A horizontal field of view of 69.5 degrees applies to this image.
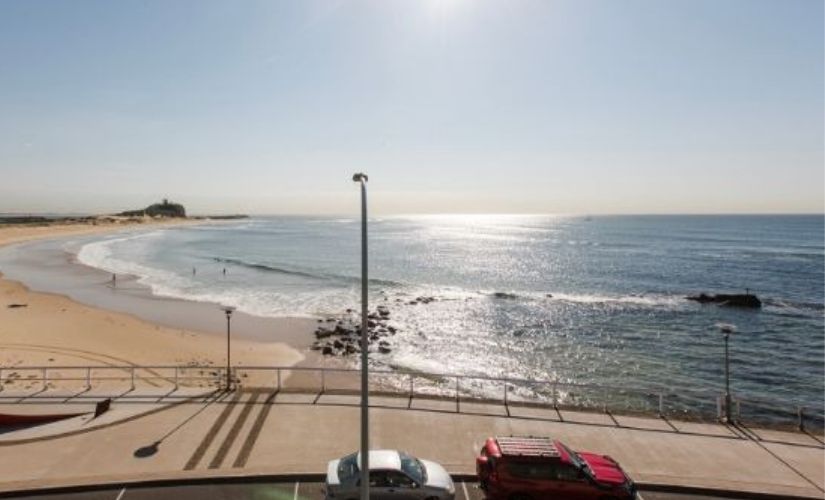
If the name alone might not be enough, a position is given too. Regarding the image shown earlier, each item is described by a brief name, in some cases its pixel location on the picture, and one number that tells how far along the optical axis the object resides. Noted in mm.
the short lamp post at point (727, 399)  19577
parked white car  12727
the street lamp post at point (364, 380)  9648
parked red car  13266
